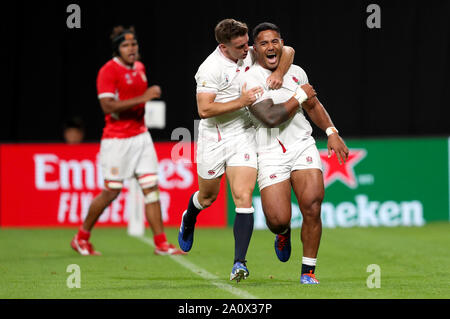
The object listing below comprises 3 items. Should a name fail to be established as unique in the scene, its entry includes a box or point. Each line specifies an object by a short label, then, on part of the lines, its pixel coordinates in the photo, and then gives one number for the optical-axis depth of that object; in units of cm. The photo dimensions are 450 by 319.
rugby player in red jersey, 2214
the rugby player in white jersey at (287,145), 1644
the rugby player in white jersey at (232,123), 1669
